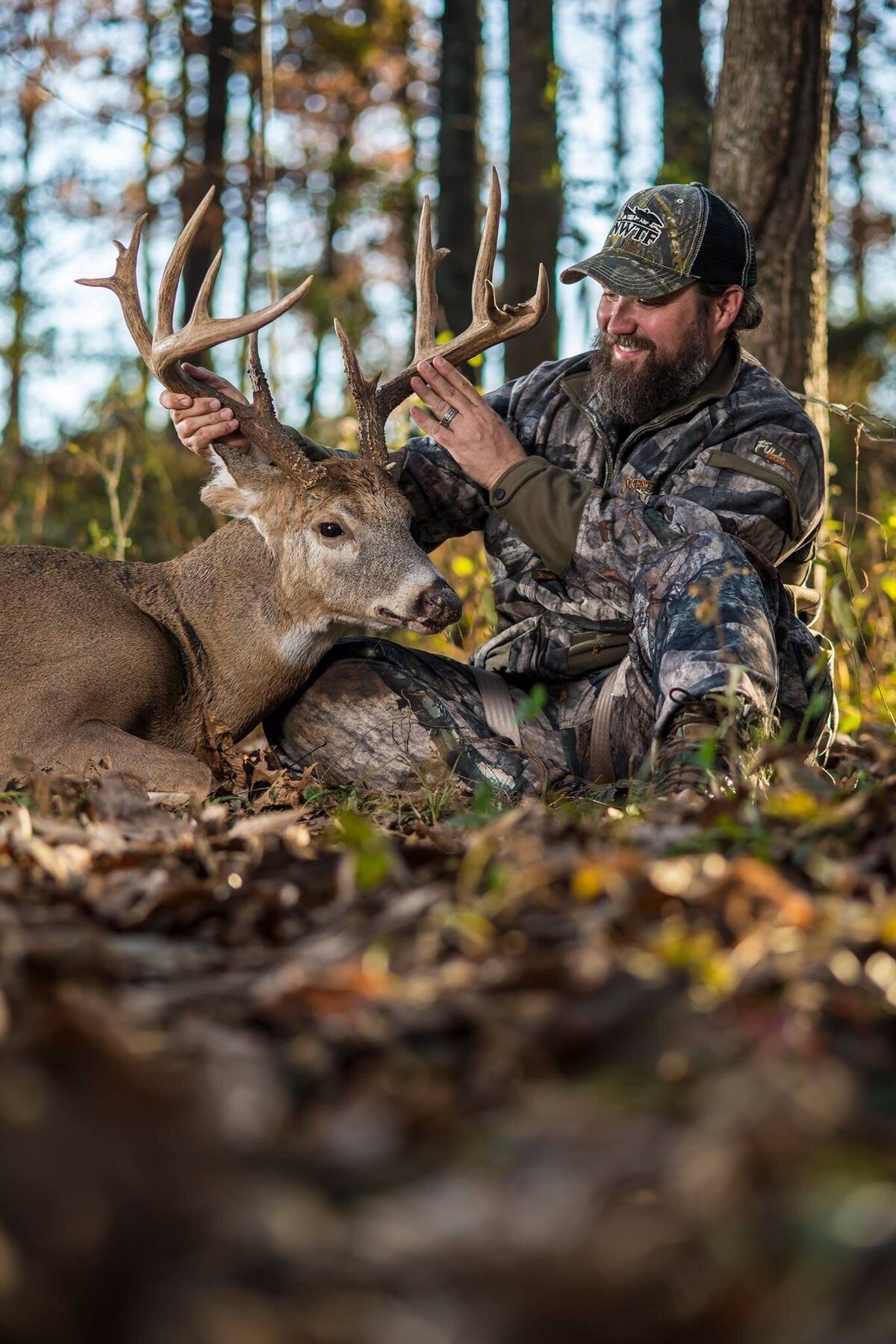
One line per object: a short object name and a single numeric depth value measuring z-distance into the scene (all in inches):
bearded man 203.2
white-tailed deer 208.7
